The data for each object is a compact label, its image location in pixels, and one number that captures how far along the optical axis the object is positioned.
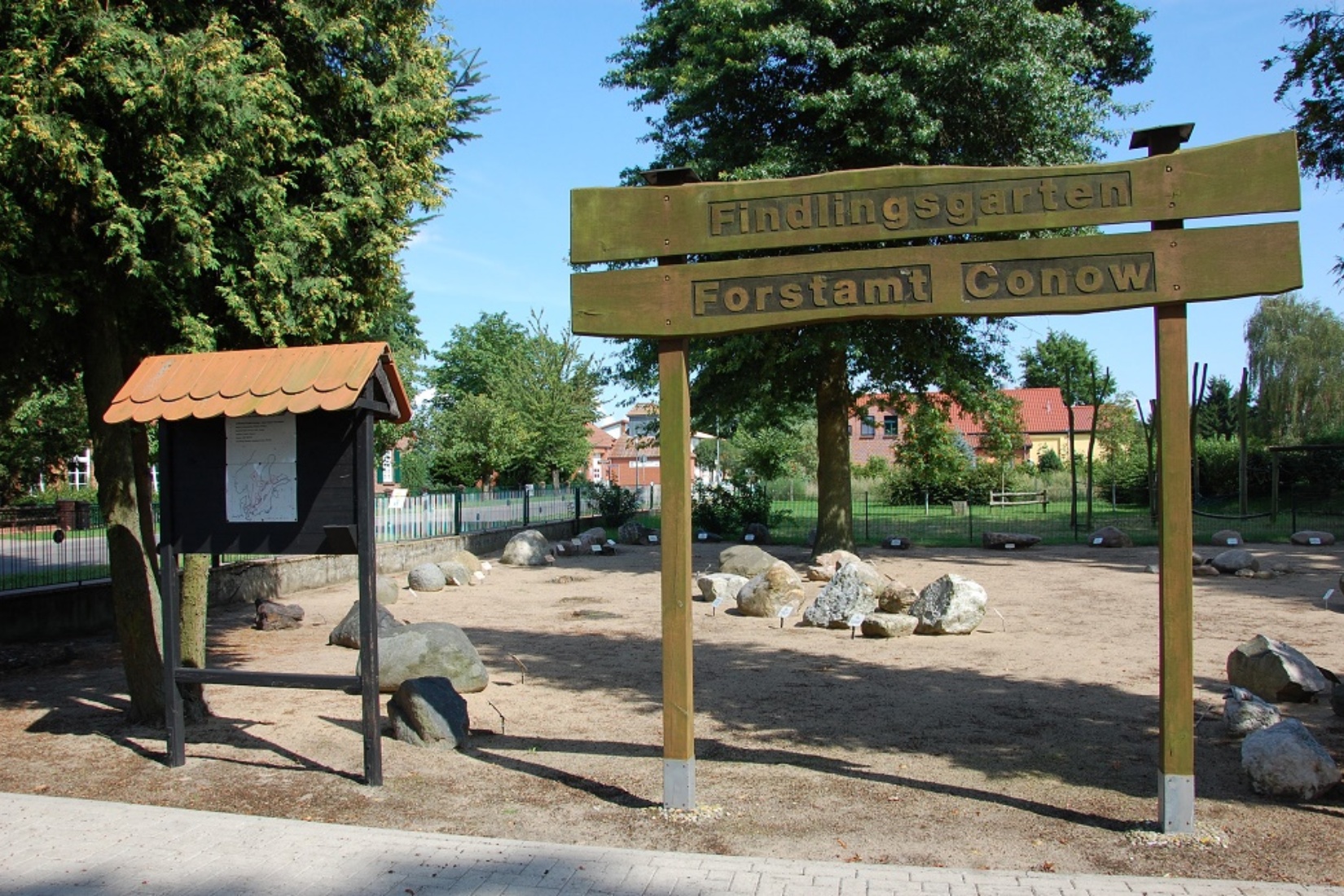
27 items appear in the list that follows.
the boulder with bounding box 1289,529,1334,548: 23.84
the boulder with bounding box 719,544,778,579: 17.45
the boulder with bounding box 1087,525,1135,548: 24.47
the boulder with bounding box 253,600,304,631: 13.06
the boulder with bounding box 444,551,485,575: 19.59
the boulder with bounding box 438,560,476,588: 18.14
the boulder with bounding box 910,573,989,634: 11.83
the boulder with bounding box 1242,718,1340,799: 5.59
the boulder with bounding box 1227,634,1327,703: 8.19
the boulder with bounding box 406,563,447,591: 17.38
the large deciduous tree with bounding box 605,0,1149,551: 17.03
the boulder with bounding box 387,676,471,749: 6.98
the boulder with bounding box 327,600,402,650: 11.38
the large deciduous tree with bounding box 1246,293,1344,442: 50.94
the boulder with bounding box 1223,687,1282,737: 6.96
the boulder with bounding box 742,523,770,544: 27.18
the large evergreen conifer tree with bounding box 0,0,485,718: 6.58
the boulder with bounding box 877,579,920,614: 12.81
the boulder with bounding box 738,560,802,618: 13.90
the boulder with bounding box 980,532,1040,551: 24.95
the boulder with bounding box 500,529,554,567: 22.23
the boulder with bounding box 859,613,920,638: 11.88
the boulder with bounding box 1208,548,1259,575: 18.61
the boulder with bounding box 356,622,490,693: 8.64
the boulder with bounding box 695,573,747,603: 15.17
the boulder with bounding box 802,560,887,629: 12.65
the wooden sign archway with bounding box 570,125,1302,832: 4.99
